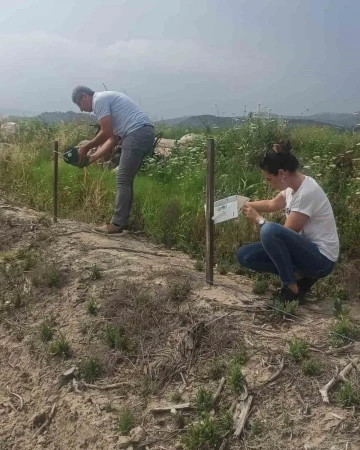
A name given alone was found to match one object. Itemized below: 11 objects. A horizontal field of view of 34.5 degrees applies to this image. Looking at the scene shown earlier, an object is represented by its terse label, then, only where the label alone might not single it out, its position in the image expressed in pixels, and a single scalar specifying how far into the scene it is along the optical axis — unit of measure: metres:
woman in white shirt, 3.84
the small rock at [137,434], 3.11
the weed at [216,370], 3.39
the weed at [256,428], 2.94
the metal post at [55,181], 6.53
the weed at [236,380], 3.20
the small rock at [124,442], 3.10
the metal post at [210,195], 4.27
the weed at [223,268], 5.06
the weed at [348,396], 2.97
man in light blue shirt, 5.96
